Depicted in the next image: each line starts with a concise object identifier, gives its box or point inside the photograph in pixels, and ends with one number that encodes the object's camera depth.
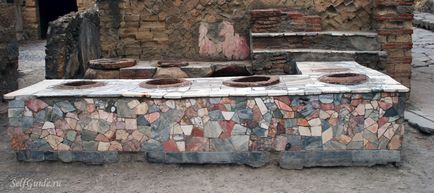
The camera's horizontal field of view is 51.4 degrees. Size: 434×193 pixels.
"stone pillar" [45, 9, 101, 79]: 5.41
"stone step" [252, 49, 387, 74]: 5.16
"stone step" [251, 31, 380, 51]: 5.38
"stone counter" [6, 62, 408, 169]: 3.69
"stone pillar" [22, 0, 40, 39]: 14.25
